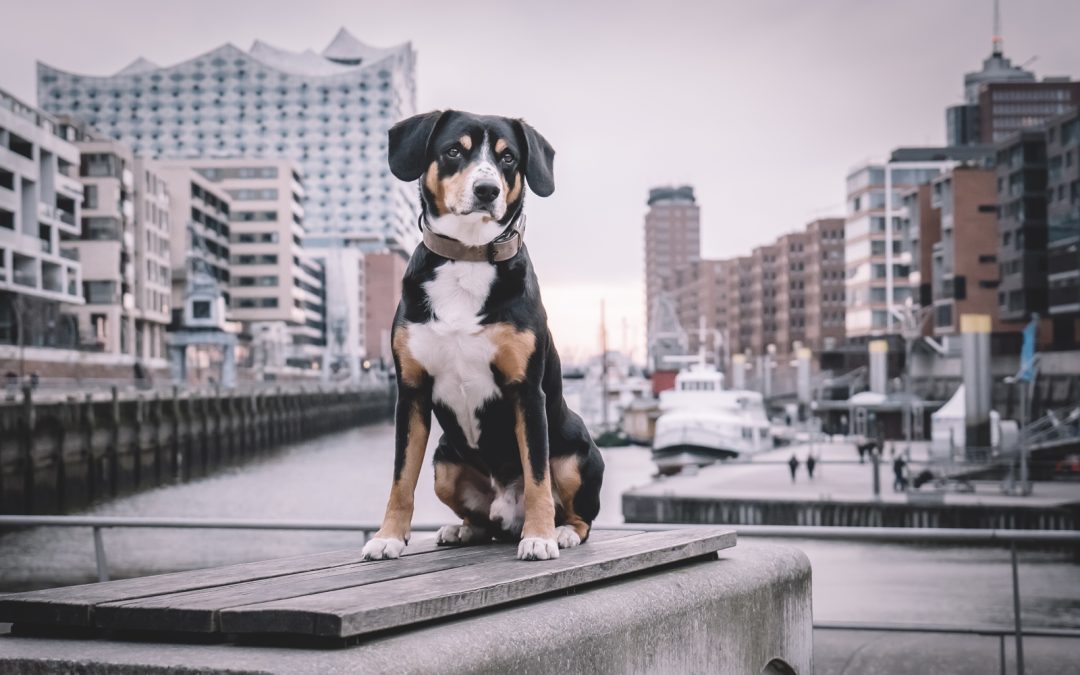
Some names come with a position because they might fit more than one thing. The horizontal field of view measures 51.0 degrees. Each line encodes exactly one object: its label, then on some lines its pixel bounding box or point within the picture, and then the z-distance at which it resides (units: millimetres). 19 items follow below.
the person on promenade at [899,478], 33125
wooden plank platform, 2295
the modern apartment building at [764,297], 143250
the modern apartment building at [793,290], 135375
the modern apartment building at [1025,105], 121688
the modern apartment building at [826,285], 125562
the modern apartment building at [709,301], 162500
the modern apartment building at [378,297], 148125
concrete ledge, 2242
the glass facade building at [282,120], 174750
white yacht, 53625
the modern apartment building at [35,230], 47938
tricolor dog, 3350
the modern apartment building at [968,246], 65625
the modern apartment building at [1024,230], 55688
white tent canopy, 45838
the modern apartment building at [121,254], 68750
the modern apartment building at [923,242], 78688
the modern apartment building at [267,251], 113062
